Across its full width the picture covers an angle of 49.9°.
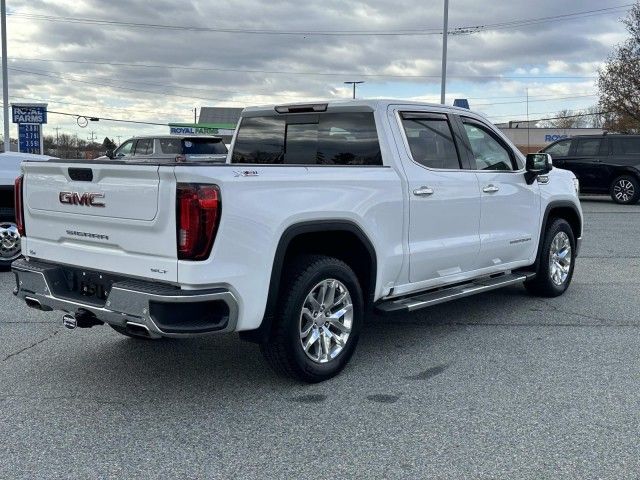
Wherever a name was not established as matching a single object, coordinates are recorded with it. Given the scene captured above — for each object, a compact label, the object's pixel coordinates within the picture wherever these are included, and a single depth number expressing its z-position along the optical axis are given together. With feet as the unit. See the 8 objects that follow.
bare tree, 105.91
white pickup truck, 12.80
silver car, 58.95
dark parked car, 60.80
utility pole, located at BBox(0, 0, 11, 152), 69.56
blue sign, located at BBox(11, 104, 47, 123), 71.51
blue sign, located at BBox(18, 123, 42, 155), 71.97
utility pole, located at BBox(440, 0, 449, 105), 80.48
